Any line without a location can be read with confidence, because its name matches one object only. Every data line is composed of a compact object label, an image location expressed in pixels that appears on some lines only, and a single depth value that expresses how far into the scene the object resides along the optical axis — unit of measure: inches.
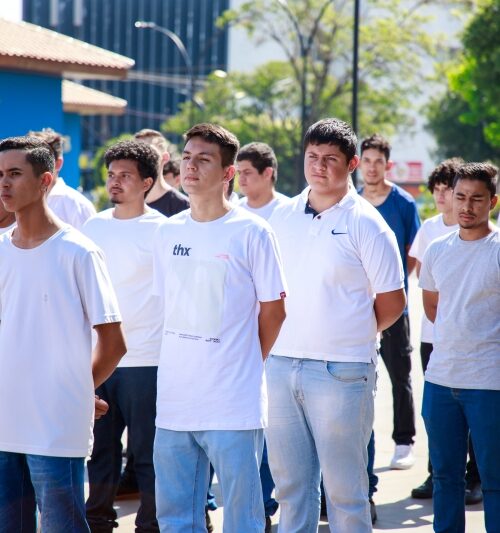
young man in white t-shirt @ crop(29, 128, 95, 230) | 262.7
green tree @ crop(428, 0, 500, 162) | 1309.1
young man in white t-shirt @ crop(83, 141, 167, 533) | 226.4
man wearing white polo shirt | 193.5
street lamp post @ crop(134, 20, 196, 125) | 1533.5
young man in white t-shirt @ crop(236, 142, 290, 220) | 287.9
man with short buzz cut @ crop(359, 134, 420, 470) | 299.4
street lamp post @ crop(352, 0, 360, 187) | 991.6
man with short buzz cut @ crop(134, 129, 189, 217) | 282.4
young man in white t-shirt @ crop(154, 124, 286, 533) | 175.6
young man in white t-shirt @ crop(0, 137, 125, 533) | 159.5
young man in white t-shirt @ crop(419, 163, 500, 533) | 208.1
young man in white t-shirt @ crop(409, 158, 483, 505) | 274.5
